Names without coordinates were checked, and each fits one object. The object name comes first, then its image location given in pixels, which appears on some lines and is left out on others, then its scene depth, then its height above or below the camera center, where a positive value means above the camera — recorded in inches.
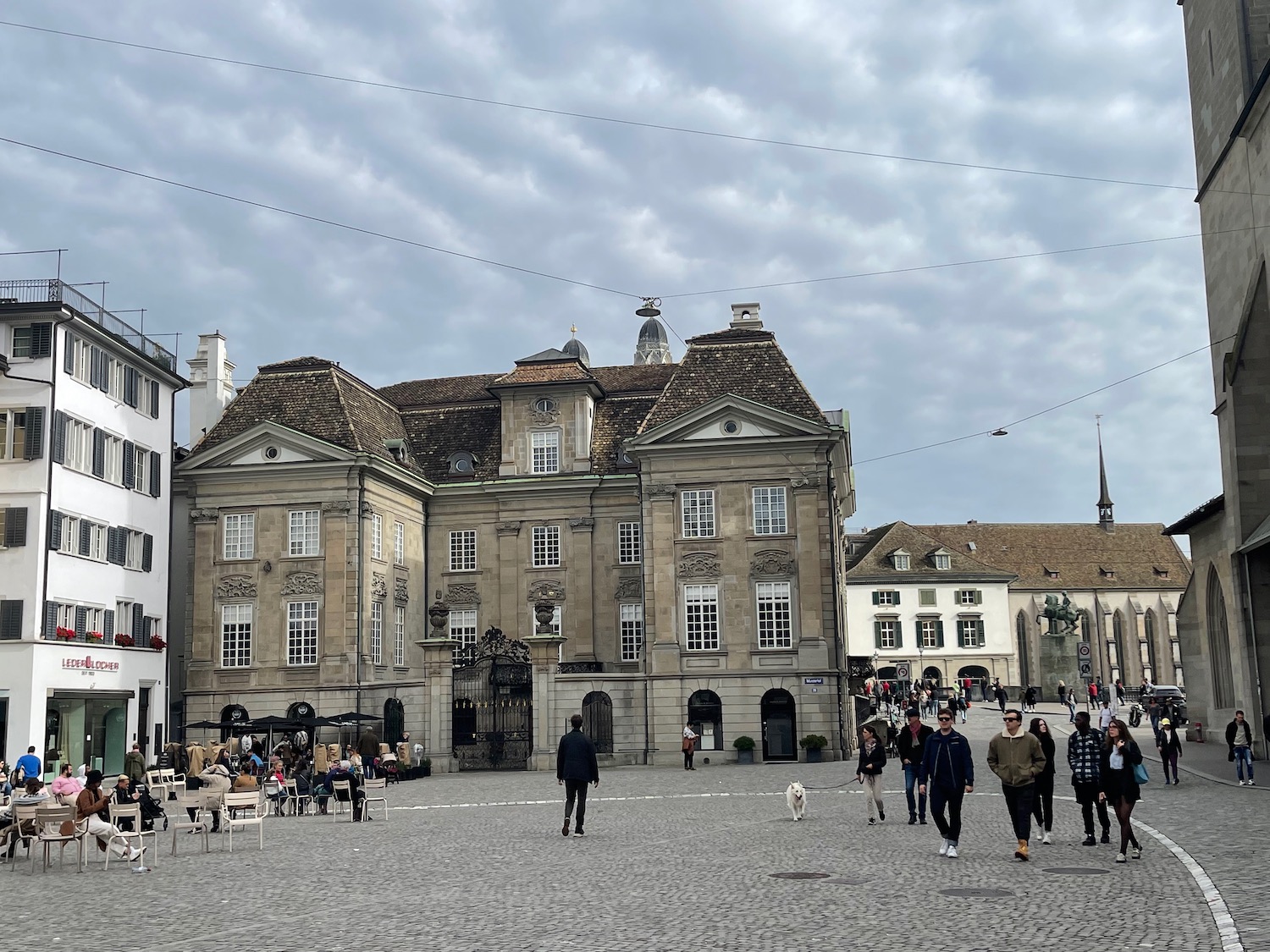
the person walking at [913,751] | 930.1 -42.7
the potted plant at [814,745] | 1929.1 -75.6
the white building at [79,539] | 1695.4 +231.0
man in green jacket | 709.3 -44.3
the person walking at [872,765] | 930.7 -51.5
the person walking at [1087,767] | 745.0 -46.0
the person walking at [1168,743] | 1239.3 -58.4
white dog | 994.1 -78.2
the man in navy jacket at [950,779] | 728.3 -48.9
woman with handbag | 701.3 -49.2
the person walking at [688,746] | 1856.5 -69.3
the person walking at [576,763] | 896.9 -43.0
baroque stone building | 1988.2 +228.9
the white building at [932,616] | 4104.3 +211.0
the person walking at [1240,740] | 1224.2 -57.1
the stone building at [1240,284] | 1494.8 +450.8
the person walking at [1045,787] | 743.7 -56.9
